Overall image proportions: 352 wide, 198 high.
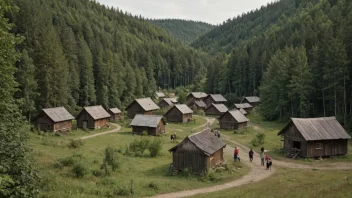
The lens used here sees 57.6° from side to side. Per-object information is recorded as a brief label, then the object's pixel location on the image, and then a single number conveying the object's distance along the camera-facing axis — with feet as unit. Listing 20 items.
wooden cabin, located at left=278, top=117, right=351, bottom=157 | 134.39
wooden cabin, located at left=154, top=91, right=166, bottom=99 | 416.58
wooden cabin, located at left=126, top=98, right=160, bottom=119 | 275.39
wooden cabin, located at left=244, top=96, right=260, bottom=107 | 341.76
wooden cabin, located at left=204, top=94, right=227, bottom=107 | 362.94
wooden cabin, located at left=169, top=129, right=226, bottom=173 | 109.19
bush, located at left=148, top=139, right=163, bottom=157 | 135.54
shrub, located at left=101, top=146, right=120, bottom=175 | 105.94
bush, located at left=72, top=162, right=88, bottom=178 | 95.66
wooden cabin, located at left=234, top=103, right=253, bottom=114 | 310.39
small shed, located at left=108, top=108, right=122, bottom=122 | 262.06
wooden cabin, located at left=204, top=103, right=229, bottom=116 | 309.47
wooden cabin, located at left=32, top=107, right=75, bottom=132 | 187.01
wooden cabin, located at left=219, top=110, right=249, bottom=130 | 223.10
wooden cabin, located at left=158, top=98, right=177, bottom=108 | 333.33
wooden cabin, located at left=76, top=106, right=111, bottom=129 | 216.06
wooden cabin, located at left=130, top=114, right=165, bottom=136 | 199.72
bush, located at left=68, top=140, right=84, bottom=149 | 143.33
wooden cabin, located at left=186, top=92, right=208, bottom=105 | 362.33
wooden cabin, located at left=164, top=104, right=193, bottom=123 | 264.31
